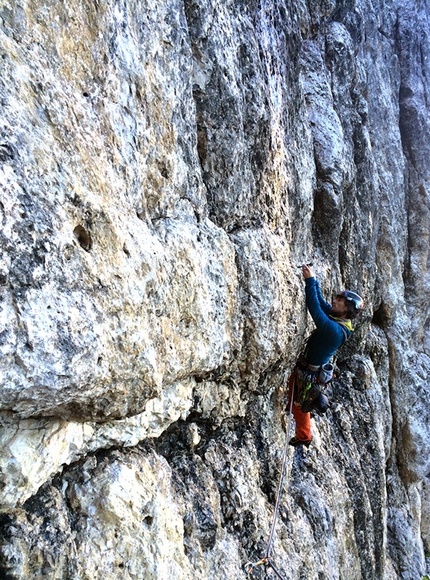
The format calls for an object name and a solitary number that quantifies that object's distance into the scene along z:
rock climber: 5.78
